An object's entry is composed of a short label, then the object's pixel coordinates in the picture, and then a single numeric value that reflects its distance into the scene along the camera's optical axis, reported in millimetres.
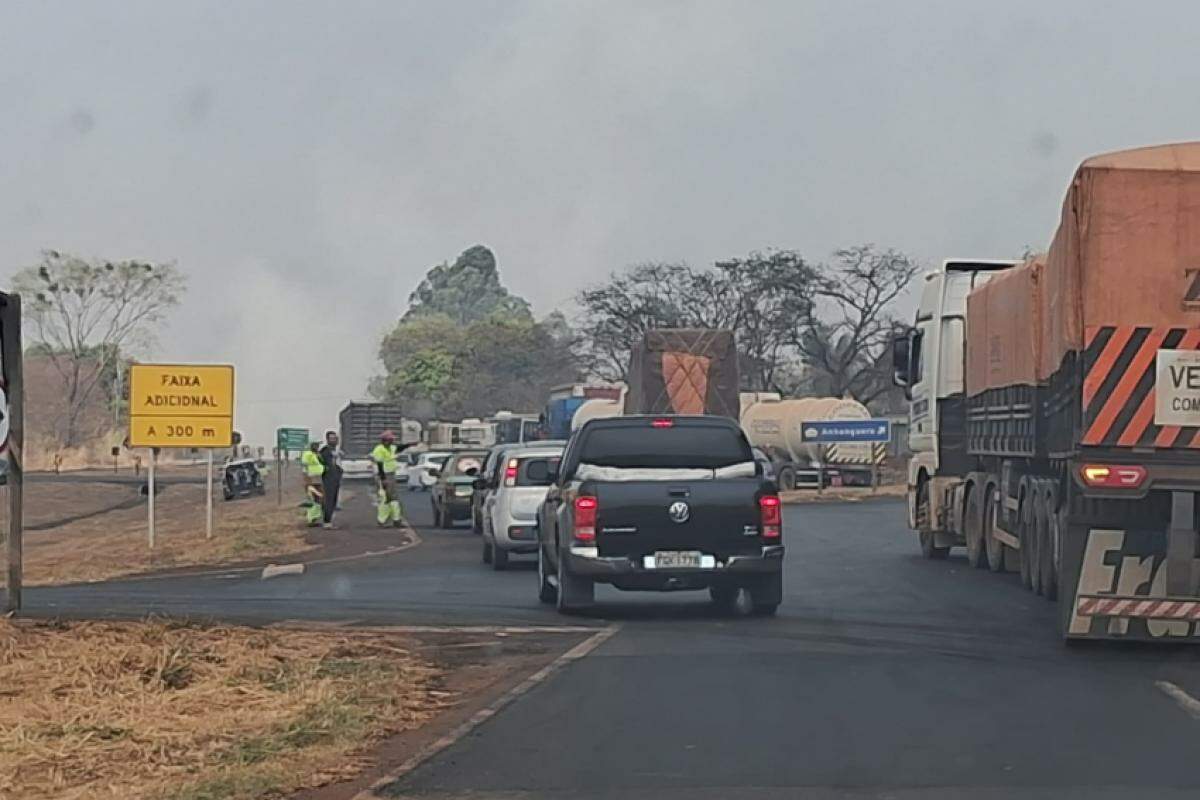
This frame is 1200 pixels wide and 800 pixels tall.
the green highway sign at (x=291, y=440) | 60125
